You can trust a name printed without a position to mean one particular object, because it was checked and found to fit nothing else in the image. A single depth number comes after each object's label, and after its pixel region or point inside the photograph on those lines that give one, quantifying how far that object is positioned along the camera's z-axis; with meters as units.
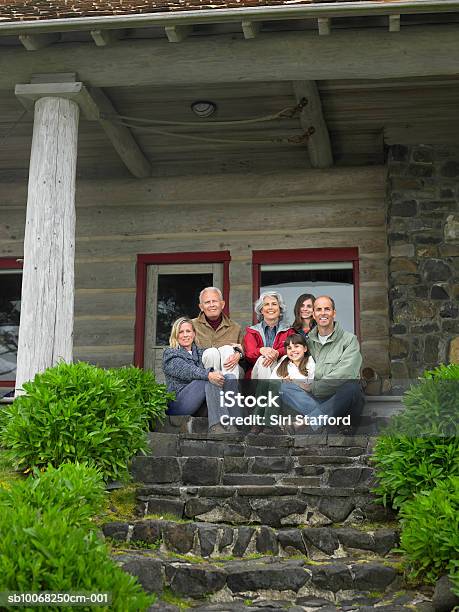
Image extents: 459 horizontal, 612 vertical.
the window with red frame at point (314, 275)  9.42
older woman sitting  6.48
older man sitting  6.70
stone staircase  4.32
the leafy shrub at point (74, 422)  5.23
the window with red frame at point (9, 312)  9.98
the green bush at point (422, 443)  4.77
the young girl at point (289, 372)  6.18
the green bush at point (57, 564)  3.47
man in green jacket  6.09
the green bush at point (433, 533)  4.11
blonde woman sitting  6.26
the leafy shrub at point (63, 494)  4.20
